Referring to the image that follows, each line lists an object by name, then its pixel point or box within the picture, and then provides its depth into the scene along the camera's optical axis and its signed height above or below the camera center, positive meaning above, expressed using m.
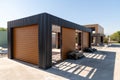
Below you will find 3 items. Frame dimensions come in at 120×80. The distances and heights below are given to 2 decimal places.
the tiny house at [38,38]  3.66 +0.10
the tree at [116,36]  25.90 +1.08
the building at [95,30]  15.44 +2.43
